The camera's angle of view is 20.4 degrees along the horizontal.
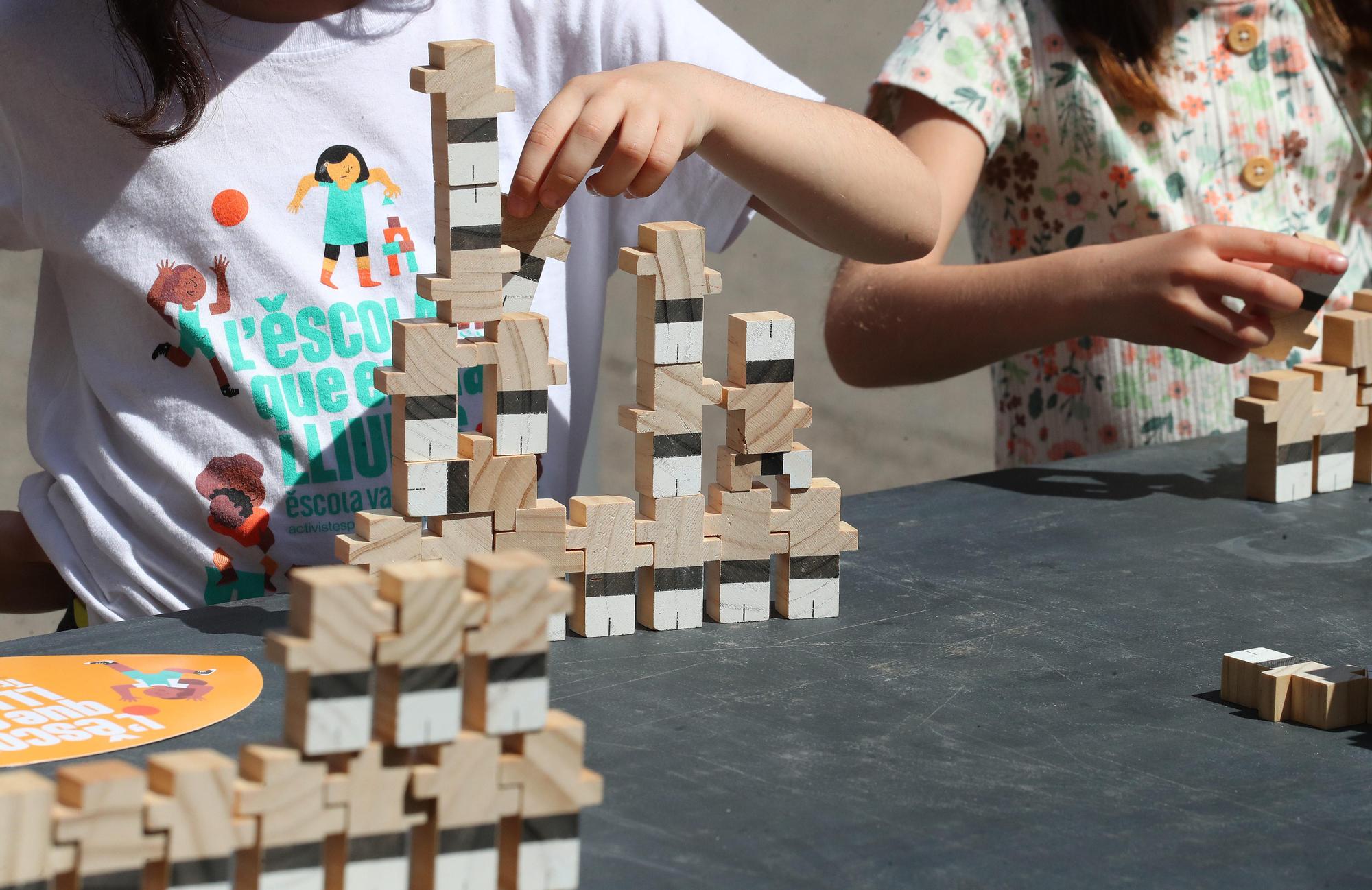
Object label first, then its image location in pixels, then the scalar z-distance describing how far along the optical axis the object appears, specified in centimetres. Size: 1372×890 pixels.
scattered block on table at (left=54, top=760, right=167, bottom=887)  121
